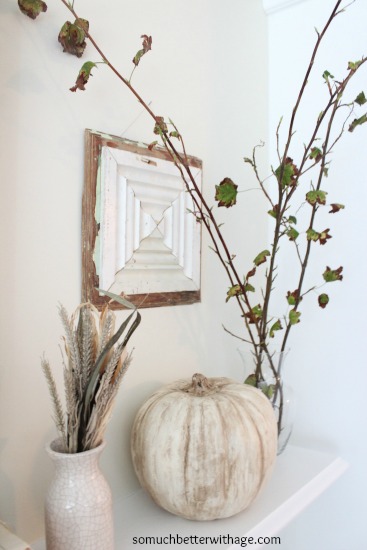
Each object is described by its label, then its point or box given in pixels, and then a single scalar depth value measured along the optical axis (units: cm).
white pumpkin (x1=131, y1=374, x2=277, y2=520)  68
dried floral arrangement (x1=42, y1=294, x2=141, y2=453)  57
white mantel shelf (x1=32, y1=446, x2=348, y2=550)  72
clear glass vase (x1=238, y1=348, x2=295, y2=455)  96
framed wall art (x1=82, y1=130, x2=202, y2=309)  76
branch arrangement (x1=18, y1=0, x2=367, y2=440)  68
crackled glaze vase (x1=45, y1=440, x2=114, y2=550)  55
